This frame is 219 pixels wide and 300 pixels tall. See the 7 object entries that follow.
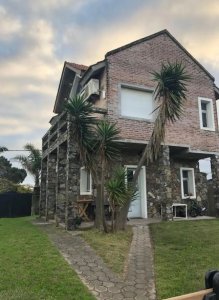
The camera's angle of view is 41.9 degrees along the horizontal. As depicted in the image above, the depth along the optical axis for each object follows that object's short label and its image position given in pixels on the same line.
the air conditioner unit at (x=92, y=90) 13.20
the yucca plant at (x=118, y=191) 9.23
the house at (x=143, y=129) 12.41
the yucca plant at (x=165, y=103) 9.91
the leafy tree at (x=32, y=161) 21.75
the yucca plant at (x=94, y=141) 9.86
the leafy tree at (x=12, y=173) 31.20
